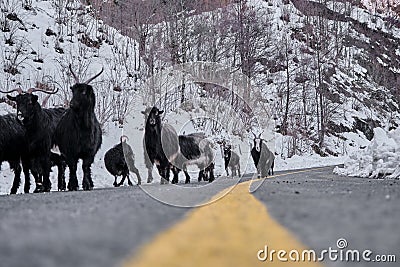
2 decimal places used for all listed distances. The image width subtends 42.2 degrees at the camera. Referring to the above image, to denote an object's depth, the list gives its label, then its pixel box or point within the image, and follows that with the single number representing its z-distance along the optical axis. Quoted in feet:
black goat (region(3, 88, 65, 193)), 32.17
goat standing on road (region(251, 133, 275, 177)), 47.14
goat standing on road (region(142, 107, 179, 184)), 38.42
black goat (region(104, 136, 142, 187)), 48.01
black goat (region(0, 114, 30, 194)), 31.89
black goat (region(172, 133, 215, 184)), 44.61
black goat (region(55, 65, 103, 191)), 31.40
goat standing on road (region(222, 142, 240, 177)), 55.52
